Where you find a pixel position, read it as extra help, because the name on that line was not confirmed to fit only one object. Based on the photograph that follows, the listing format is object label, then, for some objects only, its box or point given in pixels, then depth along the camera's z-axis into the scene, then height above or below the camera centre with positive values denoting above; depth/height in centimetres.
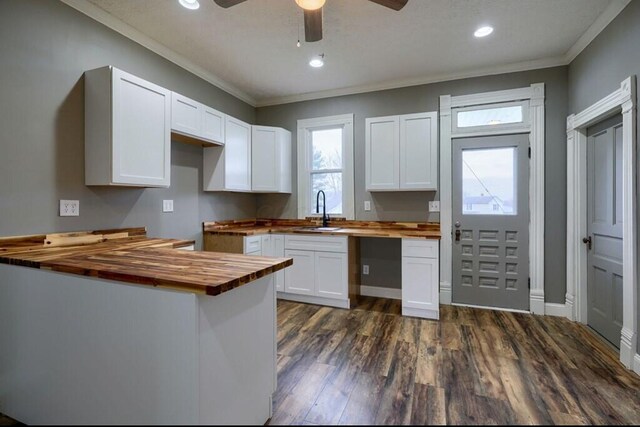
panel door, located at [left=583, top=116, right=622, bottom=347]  241 -15
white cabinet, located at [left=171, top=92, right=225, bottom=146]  278 +91
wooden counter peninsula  93 -45
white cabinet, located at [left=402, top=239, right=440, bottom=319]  302 -69
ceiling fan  181 +128
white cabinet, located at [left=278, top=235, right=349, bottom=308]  334 -68
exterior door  325 -11
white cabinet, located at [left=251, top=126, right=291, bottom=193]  390 +70
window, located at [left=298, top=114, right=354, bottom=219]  396 +66
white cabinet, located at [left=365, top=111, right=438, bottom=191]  341 +69
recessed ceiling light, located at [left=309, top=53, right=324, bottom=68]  312 +161
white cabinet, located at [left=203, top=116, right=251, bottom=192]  345 +58
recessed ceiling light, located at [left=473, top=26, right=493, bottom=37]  260 +159
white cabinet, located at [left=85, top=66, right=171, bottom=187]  220 +64
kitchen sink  362 -21
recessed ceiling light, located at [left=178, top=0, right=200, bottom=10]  226 +159
